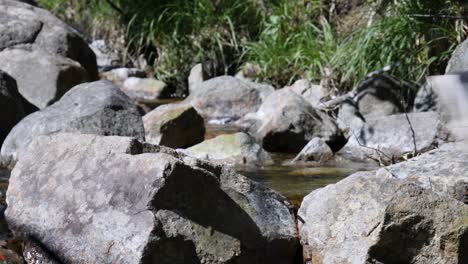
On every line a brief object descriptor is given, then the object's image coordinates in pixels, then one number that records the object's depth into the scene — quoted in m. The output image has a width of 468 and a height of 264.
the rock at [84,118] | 9.91
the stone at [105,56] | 21.54
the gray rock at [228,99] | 15.74
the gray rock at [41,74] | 12.68
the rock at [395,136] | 11.43
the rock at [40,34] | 15.00
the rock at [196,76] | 19.17
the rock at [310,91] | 15.18
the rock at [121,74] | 19.96
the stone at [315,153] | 11.39
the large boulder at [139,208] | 5.65
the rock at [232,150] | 11.20
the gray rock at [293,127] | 12.51
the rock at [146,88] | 19.17
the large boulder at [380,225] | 5.81
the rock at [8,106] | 11.24
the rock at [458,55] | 11.55
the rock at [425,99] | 12.82
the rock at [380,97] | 13.75
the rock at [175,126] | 11.82
